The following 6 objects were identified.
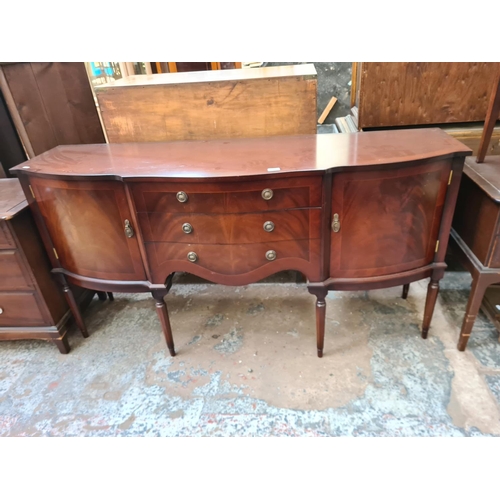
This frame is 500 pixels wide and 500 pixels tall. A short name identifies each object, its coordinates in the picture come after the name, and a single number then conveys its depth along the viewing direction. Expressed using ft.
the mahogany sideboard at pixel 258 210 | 4.13
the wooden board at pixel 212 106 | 5.77
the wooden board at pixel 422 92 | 6.26
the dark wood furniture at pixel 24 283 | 4.94
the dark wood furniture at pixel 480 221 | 4.55
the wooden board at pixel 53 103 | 5.80
